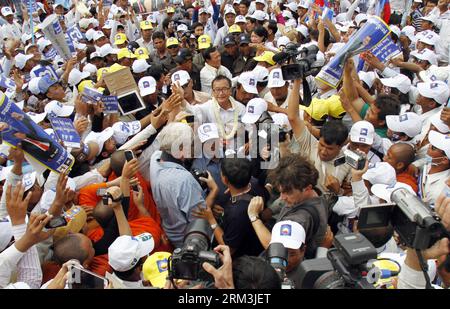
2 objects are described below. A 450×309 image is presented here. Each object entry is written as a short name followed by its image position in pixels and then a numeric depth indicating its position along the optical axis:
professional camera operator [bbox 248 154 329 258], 2.98
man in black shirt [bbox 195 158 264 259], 3.45
